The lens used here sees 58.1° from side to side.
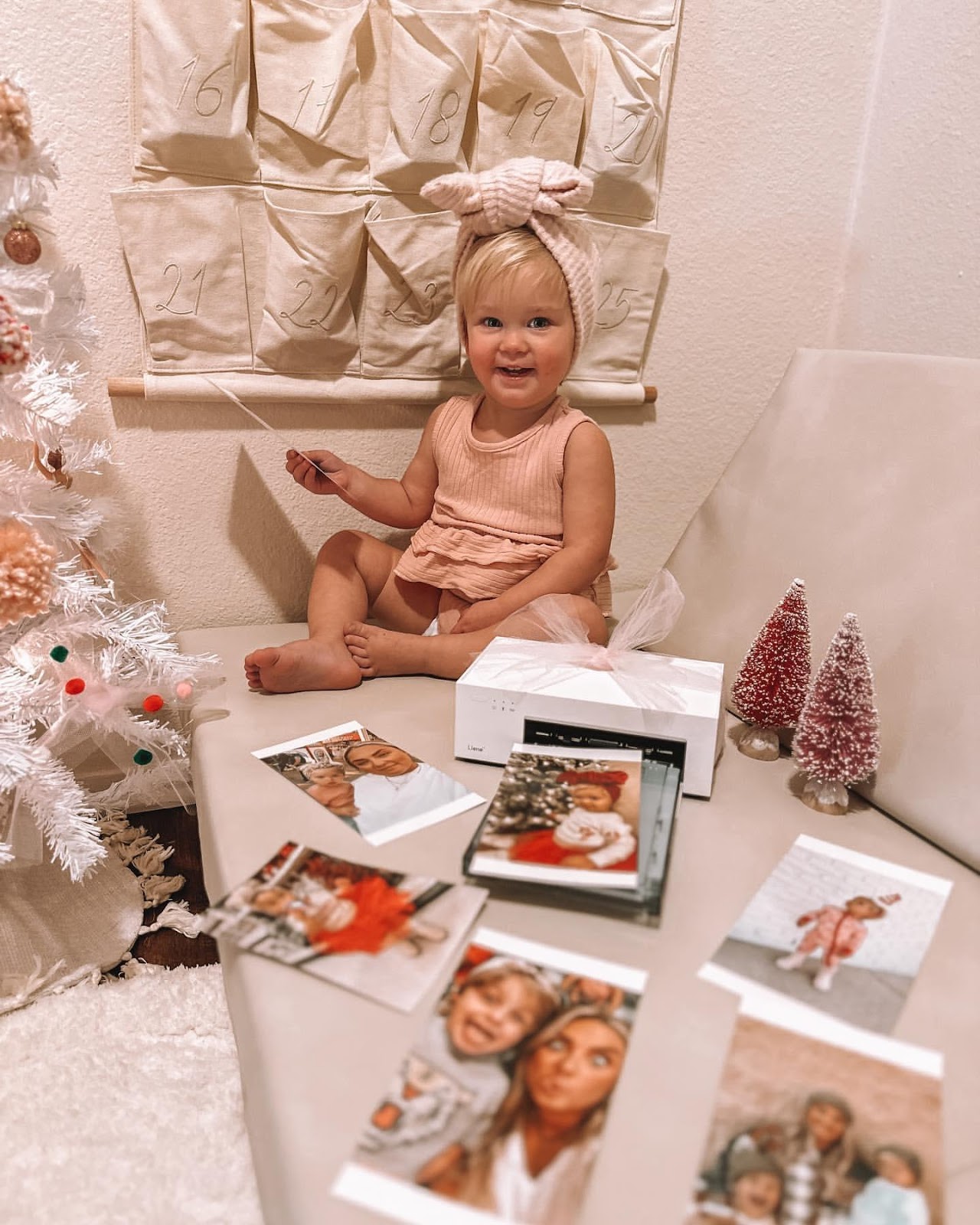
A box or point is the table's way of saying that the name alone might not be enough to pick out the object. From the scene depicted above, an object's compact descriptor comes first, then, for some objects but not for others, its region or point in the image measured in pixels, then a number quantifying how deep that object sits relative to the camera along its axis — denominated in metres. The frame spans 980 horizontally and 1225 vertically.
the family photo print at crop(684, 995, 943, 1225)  0.51
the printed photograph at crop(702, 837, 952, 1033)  0.66
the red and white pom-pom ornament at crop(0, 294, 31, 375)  0.87
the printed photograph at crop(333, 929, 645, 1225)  0.50
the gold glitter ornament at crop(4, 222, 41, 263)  0.90
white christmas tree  0.91
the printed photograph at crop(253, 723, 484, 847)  0.84
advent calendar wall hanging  1.09
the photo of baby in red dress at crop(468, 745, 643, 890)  0.73
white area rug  0.79
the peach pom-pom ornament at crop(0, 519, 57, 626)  0.92
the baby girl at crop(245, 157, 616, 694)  1.09
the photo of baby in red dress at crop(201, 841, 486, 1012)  0.65
